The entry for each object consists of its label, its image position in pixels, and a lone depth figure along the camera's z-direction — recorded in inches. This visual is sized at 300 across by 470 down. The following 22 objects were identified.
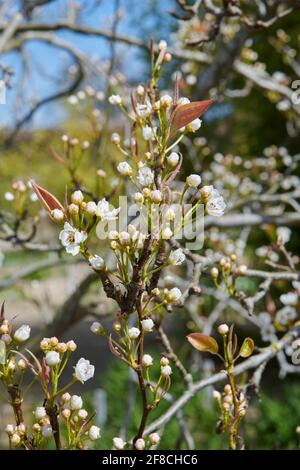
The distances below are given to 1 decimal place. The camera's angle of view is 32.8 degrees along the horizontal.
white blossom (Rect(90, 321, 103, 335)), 36.4
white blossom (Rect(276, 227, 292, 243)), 78.3
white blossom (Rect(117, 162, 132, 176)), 34.2
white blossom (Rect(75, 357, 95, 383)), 33.3
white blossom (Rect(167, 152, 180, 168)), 33.7
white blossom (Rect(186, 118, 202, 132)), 36.4
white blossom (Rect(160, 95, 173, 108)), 33.7
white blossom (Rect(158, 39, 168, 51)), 42.5
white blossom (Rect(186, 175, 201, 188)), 33.8
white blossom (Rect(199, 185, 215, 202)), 33.0
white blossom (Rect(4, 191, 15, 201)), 63.9
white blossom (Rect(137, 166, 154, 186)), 33.1
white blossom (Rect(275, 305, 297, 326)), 60.7
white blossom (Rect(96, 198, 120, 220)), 32.8
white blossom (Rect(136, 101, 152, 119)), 36.6
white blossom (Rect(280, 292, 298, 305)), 56.7
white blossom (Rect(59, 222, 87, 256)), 32.0
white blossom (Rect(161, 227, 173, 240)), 31.7
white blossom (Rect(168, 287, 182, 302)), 35.3
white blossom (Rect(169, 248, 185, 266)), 35.0
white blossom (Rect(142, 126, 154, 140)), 37.0
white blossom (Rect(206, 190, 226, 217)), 34.0
